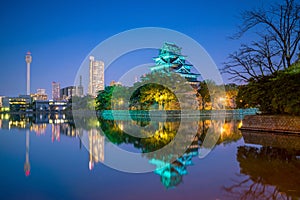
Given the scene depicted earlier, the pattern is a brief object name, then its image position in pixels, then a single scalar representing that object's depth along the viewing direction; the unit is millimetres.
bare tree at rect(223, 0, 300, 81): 15060
